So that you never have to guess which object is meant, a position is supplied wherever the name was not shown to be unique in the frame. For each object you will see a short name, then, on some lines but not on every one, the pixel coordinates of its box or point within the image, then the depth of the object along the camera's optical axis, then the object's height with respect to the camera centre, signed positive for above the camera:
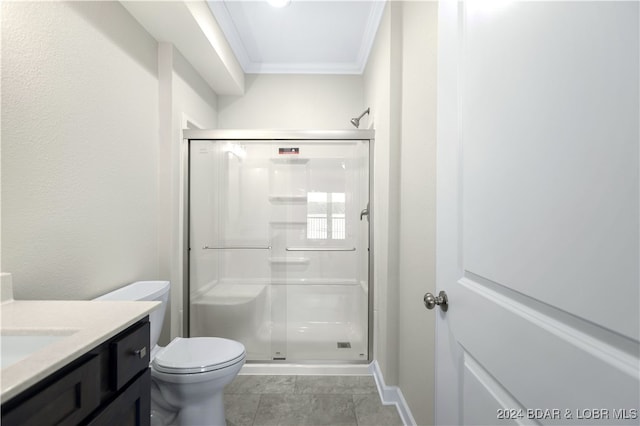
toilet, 1.37 -0.77
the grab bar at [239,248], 2.26 -0.28
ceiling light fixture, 1.93 +1.41
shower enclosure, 2.24 -0.19
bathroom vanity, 0.56 -0.36
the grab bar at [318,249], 2.27 -0.29
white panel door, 0.38 +0.00
